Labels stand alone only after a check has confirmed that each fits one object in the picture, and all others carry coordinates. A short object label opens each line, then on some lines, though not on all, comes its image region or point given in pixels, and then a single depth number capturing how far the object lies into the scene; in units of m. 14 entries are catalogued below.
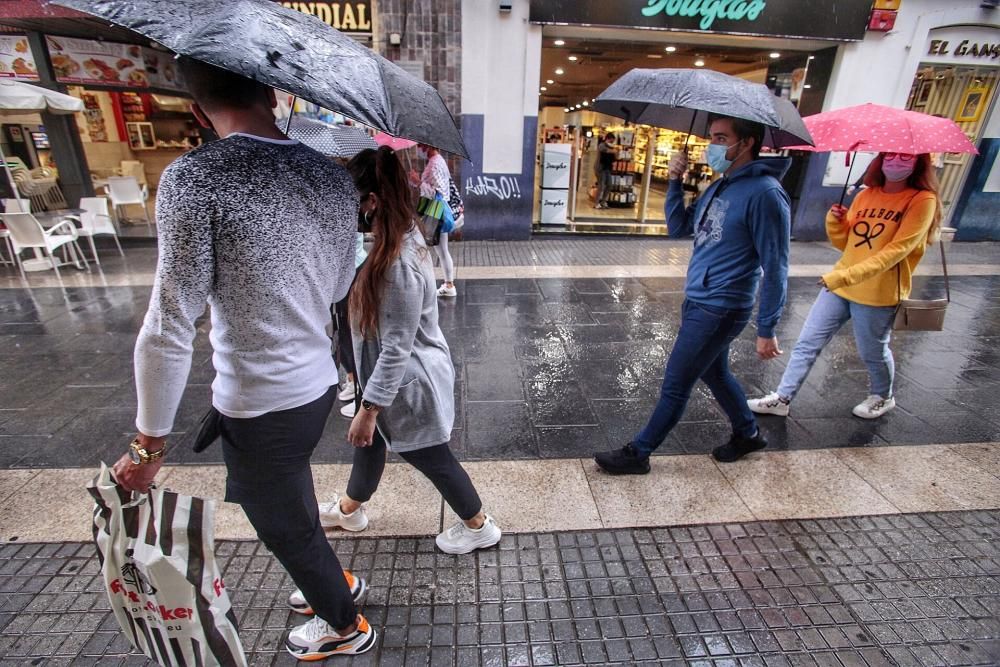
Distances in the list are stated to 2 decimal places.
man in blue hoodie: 2.50
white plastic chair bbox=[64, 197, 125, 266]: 7.39
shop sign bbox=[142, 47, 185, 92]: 8.80
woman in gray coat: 1.70
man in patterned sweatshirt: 1.26
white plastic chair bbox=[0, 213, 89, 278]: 6.54
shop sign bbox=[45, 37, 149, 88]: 8.24
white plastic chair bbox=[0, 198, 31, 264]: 7.14
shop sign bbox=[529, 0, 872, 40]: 8.24
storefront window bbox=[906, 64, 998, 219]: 9.42
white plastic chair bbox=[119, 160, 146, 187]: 11.90
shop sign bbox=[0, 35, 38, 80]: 8.08
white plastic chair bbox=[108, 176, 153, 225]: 9.59
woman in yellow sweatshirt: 3.10
